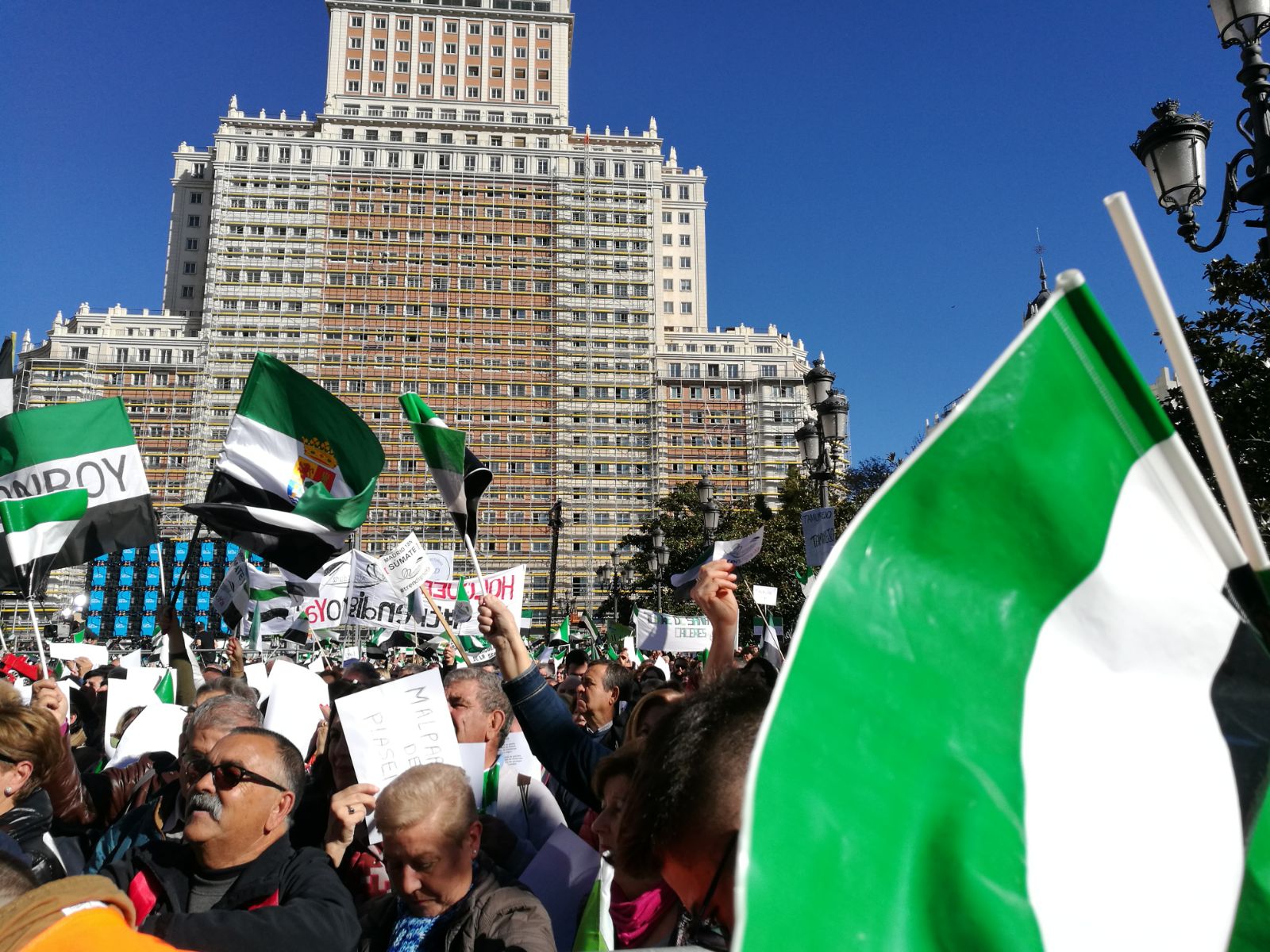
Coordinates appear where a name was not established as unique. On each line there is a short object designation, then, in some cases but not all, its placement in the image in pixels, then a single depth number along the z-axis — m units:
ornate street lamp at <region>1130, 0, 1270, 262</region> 5.04
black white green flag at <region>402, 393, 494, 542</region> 5.15
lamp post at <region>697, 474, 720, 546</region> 15.28
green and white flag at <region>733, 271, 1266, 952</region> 1.10
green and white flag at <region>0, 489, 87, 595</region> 6.71
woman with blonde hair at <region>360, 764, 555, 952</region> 2.59
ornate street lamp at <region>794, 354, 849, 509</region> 9.85
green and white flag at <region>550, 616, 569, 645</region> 22.08
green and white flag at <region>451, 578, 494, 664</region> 12.59
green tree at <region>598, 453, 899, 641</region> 32.38
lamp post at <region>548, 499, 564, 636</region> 26.00
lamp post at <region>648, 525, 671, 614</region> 22.42
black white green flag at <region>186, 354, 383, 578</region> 6.75
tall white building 76.25
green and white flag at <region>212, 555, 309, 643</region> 14.62
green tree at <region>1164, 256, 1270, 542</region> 8.02
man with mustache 2.53
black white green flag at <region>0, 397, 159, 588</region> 6.91
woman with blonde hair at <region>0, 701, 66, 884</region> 3.20
